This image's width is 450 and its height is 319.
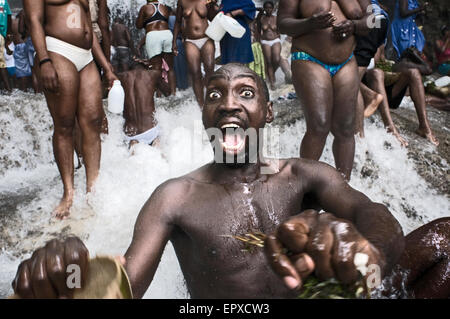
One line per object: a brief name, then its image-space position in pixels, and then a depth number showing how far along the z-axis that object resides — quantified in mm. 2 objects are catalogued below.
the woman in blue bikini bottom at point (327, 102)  3131
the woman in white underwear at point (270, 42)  8492
